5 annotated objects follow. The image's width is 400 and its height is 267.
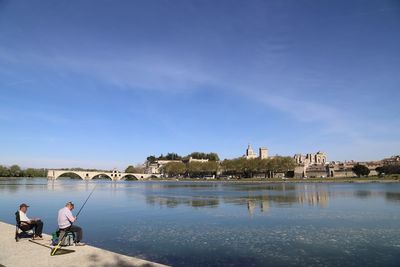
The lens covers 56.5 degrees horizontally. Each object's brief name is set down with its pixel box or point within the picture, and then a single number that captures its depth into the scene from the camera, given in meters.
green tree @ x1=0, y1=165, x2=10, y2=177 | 192.05
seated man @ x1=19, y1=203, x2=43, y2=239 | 15.89
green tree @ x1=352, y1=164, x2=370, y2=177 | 160.38
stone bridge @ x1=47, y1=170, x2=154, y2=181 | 179.12
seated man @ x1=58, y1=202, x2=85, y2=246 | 14.64
